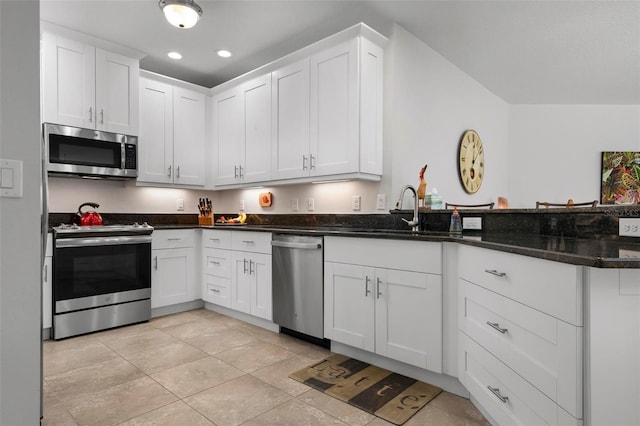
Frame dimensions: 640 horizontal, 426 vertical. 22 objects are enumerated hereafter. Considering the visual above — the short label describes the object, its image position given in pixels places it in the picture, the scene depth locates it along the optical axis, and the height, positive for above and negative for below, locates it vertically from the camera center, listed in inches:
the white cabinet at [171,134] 150.1 +35.1
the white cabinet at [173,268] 139.3 -22.4
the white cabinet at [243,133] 142.2 +34.4
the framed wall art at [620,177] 197.8 +19.9
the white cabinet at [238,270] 123.0 -21.7
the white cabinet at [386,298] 82.0 -21.6
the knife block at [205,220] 164.6 -3.3
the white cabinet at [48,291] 113.3 -25.0
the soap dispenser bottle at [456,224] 98.2 -3.2
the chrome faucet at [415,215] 103.9 -0.7
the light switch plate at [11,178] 42.0 +4.2
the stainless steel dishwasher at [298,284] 105.7 -22.3
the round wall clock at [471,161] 163.2 +24.7
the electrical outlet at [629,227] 65.3 -2.7
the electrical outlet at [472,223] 96.5 -2.8
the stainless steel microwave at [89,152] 125.0 +22.7
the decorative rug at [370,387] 73.7 -40.5
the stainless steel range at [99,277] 116.0 -22.5
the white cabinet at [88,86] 124.6 +47.4
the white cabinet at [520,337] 45.8 -19.6
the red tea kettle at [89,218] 135.8 -1.9
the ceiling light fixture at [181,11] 100.0 +57.7
